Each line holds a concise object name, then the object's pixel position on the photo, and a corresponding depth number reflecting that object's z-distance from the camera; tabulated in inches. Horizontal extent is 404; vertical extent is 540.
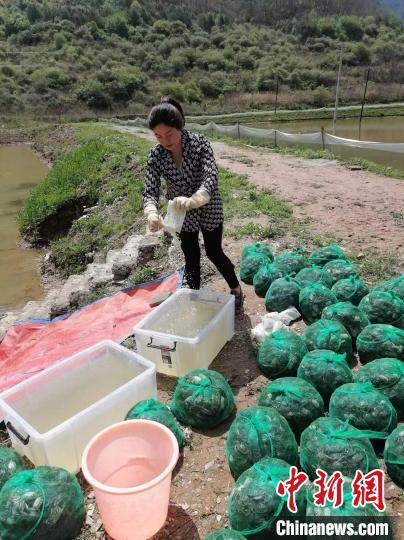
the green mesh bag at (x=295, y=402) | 91.9
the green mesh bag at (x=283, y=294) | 137.8
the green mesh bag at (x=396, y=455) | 81.3
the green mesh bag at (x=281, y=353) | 109.6
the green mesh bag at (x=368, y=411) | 88.7
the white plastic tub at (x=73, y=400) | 88.0
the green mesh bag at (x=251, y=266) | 160.7
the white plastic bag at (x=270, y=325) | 124.5
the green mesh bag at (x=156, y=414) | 91.4
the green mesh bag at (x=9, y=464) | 83.2
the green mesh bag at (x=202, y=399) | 97.4
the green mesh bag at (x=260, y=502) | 70.2
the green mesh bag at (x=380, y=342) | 107.6
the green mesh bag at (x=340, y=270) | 145.1
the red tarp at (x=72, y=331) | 137.7
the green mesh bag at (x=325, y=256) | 158.6
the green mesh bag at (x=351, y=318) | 119.3
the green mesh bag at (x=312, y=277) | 141.4
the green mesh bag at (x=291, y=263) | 151.7
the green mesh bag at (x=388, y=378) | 95.0
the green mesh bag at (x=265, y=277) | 149.9
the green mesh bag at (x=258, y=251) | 166.2
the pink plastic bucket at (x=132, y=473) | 68.9
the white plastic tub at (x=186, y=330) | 115.2
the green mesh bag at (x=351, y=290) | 134.0
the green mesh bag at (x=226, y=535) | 67.7
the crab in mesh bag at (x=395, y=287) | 129.2
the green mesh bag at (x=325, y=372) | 100.3
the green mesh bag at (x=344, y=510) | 67.0
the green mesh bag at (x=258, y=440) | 80.9
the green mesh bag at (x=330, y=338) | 111.3
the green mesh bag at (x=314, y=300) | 129.6
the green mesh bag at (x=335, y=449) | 76.9
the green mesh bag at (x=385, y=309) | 120.7
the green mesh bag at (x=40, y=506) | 72.0
